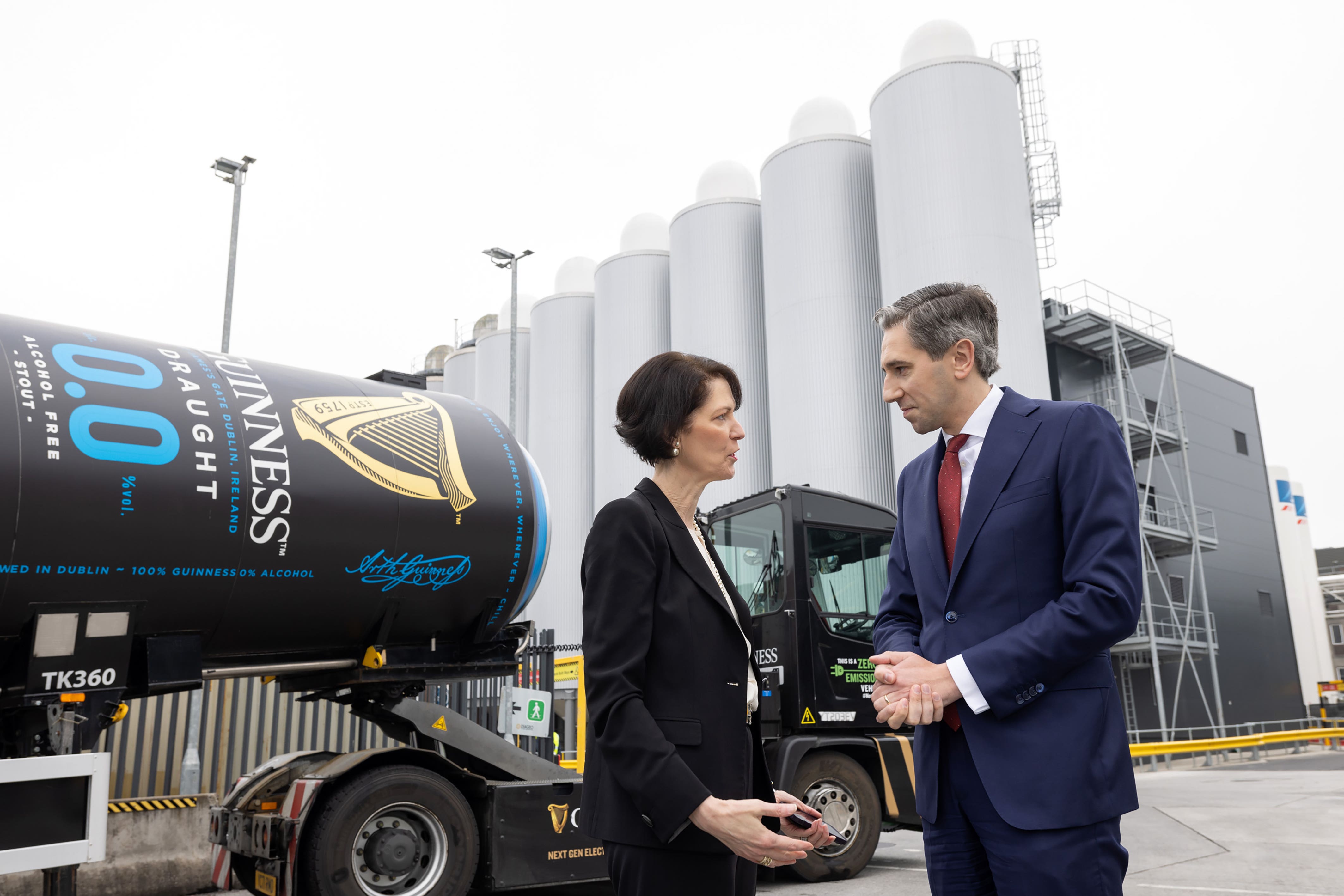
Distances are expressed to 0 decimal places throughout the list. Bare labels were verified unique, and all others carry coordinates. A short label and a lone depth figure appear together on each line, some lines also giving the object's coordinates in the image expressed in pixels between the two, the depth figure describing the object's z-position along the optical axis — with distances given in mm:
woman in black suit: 2082
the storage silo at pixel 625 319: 29688
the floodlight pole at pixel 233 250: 14672
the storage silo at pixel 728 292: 26938
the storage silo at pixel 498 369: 37031
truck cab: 7930
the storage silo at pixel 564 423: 29719
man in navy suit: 2150
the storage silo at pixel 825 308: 23531
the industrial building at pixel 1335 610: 69250
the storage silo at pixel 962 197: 21250
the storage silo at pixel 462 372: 41000
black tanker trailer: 4695
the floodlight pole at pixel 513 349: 21875
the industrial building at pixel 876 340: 21812
